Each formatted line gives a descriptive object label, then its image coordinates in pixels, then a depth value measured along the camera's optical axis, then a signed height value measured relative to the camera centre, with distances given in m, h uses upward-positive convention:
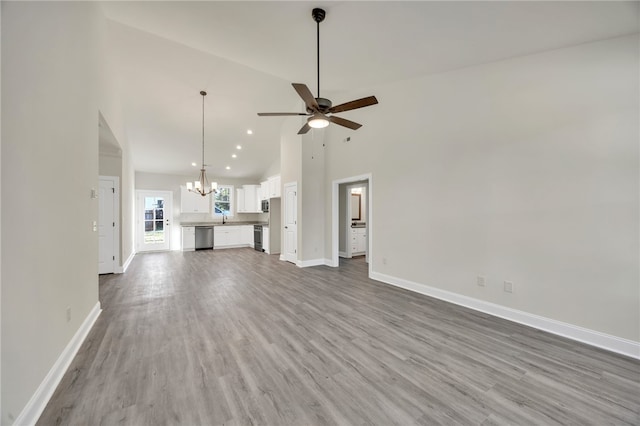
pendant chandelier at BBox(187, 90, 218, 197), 6.39 +0.66
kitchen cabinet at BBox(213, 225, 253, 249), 9.27 -0.89
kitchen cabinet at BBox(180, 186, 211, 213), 9.18 +0.36
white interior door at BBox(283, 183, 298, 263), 6.36 -0.26
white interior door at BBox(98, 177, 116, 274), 5.25 -0.20
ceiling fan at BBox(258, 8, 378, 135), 2.54 +1.09
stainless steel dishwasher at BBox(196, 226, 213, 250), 9.02 -0.89
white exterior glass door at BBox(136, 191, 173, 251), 8.76 -0.27
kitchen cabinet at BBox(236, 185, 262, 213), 9.95 +0.54
